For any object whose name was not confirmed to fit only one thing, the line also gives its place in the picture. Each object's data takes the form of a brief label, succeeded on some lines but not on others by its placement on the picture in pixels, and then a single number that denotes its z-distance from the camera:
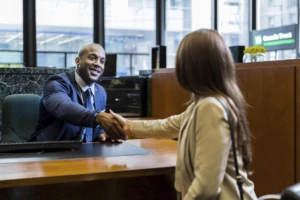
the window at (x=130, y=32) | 8.01
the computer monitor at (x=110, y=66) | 4.27
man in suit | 2.27
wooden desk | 1.56
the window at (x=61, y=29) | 7.50
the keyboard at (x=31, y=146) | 2.05
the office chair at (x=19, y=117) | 2.88
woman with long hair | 1.29
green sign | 6.16
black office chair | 0.87
